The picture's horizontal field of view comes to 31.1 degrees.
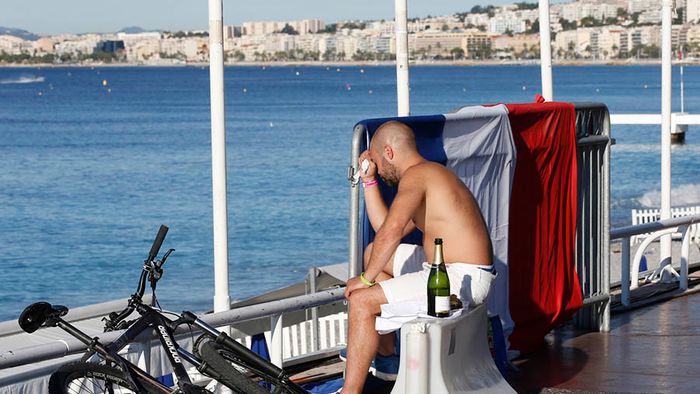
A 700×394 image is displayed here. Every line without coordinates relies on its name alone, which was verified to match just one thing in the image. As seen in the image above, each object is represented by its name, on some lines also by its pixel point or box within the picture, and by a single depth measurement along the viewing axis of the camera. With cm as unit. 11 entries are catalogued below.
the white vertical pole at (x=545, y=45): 1146
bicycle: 588
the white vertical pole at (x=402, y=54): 1030
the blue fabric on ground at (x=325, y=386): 768
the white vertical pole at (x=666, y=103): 1424
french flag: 813
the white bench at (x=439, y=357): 638
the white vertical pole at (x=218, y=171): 802
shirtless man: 668
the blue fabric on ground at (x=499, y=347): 806
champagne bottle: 648
